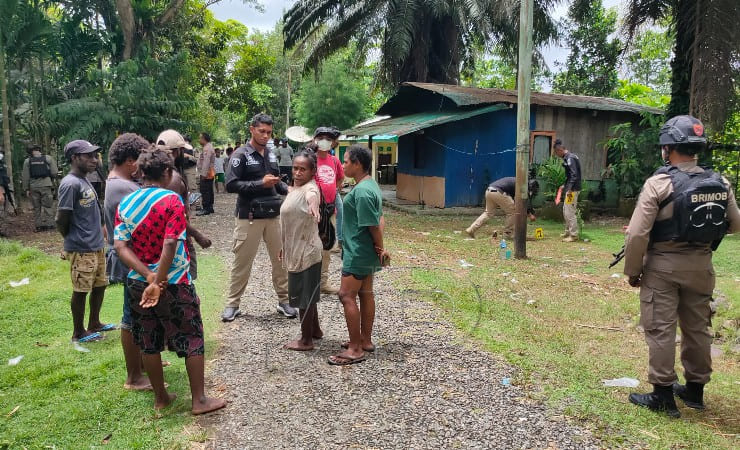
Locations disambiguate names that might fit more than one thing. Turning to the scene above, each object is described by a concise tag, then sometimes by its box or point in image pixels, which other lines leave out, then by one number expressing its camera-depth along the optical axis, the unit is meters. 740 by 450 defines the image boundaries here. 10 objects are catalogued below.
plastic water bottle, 9.13
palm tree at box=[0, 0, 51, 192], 11.48
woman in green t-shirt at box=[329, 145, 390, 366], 4.22
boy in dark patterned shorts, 3.30
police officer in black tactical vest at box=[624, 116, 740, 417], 3.53
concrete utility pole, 8.77
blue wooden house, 14.96
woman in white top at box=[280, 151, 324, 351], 4.42
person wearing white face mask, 5.72
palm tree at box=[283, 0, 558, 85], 17.97
